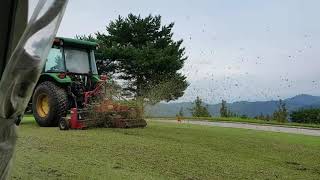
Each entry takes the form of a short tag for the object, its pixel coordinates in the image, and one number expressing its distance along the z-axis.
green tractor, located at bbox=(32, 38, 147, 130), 10.25
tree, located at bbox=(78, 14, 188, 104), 30.50
